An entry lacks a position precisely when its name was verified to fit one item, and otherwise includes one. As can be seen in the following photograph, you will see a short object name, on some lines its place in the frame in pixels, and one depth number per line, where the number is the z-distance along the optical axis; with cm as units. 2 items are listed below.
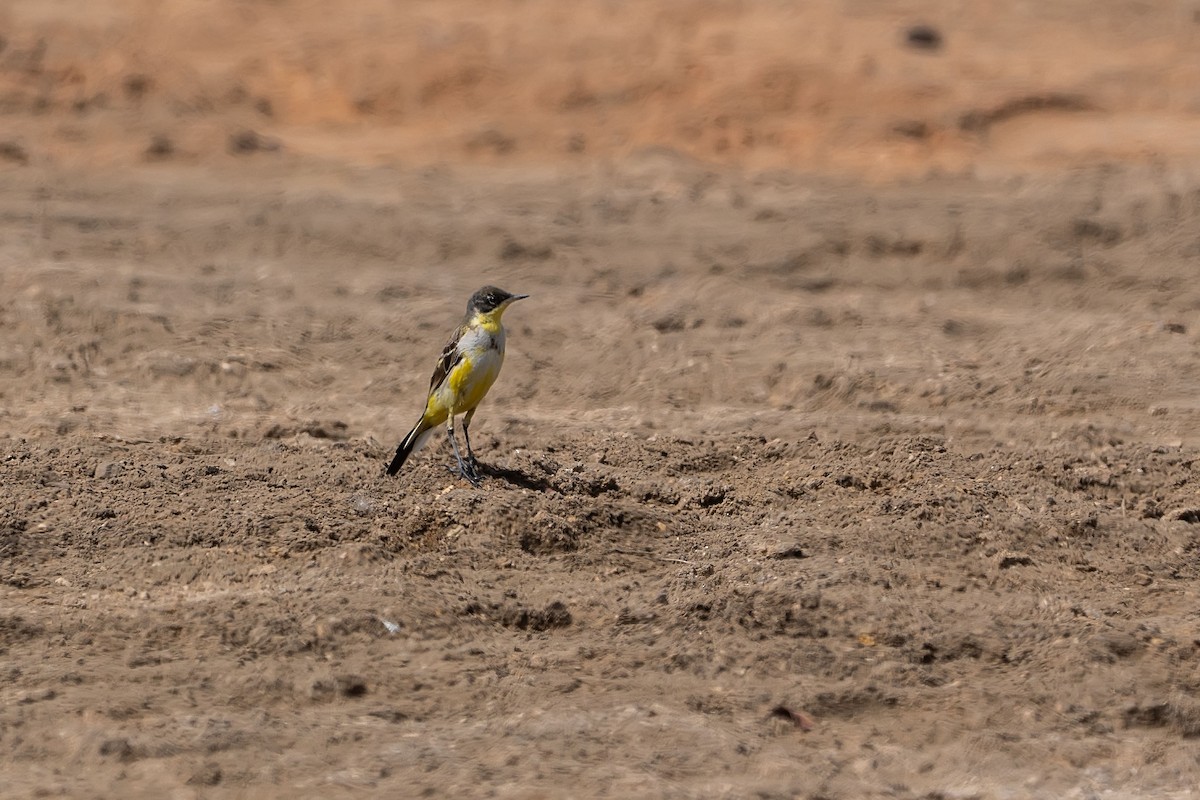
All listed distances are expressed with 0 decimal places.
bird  1637
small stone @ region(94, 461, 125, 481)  1583
